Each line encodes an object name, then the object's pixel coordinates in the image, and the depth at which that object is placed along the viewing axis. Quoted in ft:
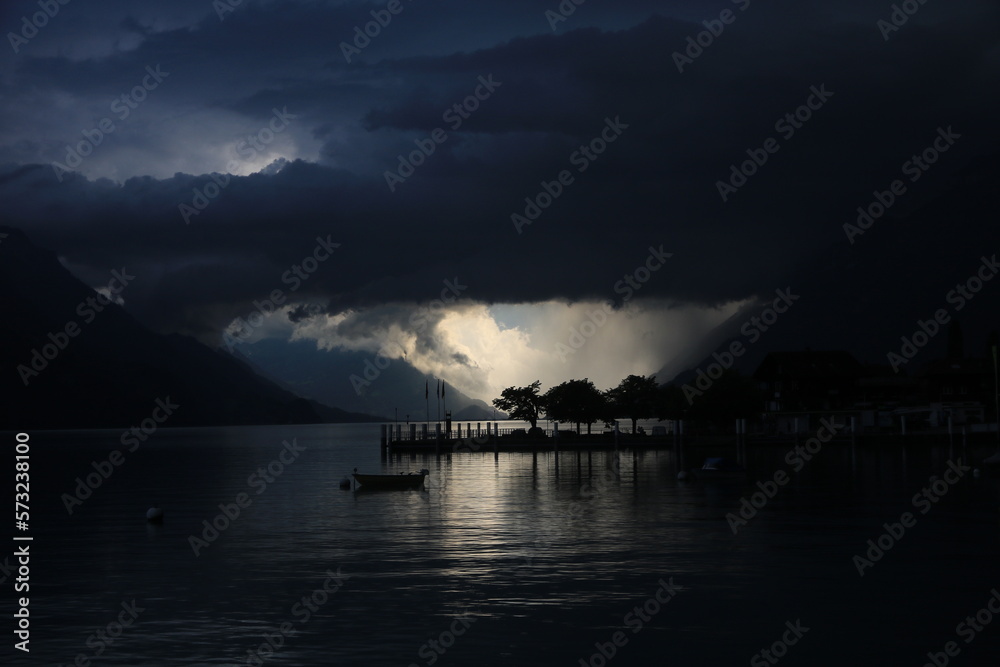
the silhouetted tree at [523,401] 555.28
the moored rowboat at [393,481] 259.19
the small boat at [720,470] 265.95
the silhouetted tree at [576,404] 538.88
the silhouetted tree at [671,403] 497.79
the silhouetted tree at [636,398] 549.13
